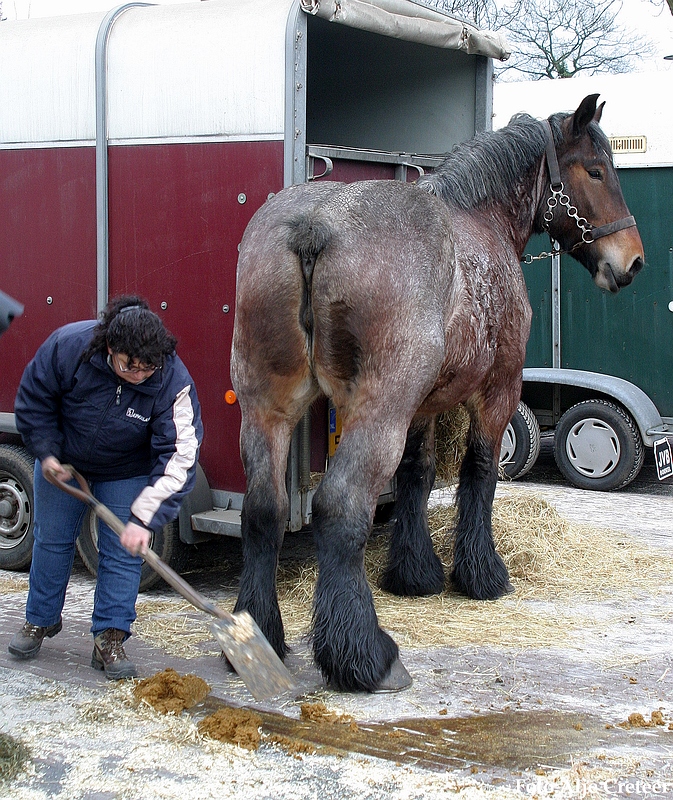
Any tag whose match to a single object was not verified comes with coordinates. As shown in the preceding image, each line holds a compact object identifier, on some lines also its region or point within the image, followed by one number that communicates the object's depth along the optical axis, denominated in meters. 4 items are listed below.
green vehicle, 7.94
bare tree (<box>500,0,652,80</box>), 16.81
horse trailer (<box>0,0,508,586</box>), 4.70
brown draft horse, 3.88
